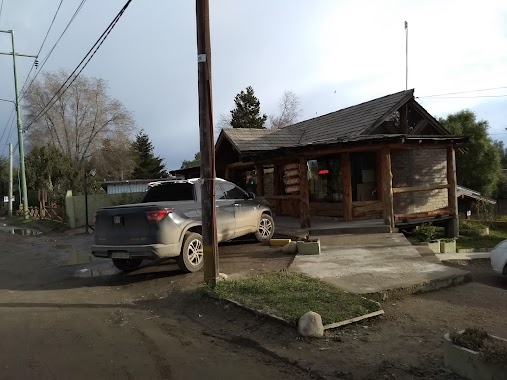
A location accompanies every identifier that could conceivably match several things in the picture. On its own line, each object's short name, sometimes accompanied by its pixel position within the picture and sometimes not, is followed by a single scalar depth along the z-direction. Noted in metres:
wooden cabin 12.98
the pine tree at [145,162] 58.93
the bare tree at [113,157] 48.56
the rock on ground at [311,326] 5.17
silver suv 8.11
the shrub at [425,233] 12.97
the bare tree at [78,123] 46.94
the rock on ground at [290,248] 10.08
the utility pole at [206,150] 7.32
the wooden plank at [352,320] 5.39
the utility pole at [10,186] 41.66
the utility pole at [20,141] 30.69
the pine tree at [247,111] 49.34
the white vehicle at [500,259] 9.39
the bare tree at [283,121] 55.15
